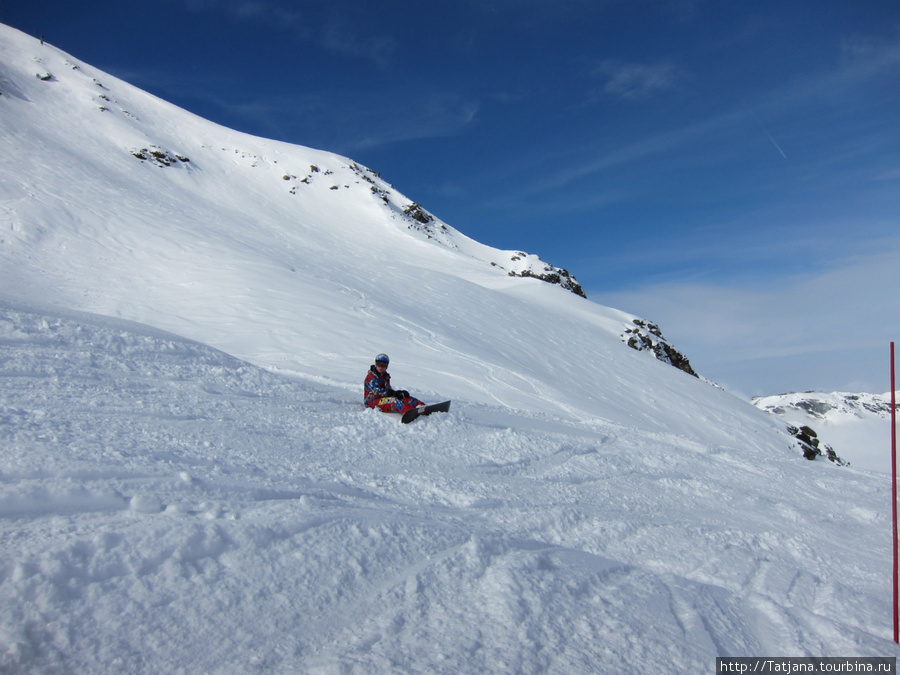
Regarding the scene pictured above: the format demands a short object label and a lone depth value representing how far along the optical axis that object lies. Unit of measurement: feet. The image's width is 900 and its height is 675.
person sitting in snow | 26.08
